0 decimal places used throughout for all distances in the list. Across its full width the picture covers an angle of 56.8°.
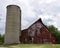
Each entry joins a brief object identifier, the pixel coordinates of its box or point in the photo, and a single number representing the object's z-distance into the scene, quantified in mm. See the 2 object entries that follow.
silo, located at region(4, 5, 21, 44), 14386
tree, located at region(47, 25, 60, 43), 27421
